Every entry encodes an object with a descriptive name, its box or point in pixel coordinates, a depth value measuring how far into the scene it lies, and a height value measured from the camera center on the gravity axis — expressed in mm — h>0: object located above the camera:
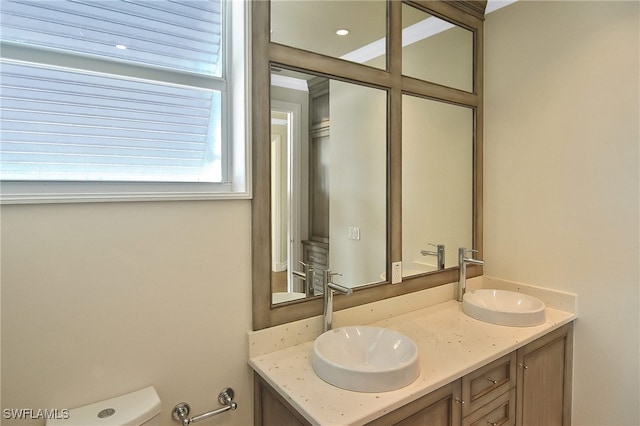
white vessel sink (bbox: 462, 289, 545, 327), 1801 -583
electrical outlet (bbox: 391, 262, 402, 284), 1916 -384
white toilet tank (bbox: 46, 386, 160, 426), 1096 -658
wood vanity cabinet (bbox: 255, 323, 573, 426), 1313 -819
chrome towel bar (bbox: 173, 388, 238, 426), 1320 -784
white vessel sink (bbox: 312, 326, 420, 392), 1222 -603
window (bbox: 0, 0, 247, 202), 1158 +366
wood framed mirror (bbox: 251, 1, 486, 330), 1496 +461
